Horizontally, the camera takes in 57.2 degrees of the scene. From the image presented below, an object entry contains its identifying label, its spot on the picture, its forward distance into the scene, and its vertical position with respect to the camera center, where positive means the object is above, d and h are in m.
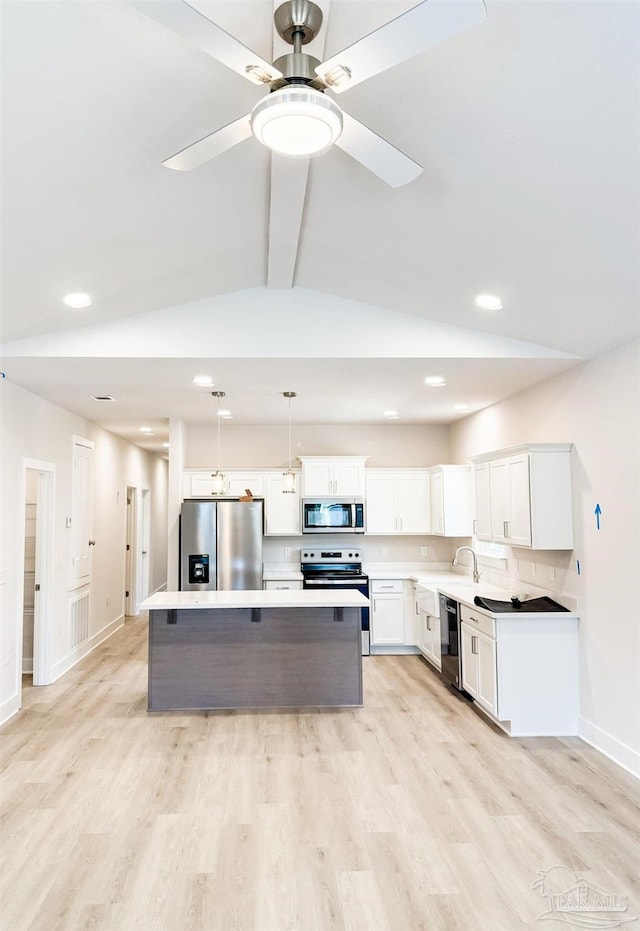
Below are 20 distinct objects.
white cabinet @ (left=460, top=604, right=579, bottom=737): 4.12 -1.21
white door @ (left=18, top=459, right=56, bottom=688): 5.40 -0.60
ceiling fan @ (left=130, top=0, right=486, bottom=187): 1.30 +1.08
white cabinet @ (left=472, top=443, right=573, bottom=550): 4.31 +0.04
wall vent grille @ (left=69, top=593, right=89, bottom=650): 6.12 -1.20
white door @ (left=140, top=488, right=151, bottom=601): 9.46 -0.62
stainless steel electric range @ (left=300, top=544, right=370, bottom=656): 6.45 -0.75
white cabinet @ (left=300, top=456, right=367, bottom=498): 6.71 +0.33
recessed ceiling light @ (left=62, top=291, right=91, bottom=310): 3.48 +1.25
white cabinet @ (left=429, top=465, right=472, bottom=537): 6.38 +0.03
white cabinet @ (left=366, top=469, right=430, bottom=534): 6.90 +0.03
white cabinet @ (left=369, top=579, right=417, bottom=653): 6.45 -1.23
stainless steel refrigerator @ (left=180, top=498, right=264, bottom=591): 6.20 -0.44
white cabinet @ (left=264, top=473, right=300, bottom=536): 6.77 -0.04
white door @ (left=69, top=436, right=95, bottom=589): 6.18 -0.05
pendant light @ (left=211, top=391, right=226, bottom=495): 4.80 +0.19
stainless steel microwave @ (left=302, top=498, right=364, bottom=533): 6.68 -0.12
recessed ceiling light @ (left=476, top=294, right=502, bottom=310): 3.51 +1.22
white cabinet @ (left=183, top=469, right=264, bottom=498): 6.74 +0.27
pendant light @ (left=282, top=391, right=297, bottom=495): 5.06 +0.19
